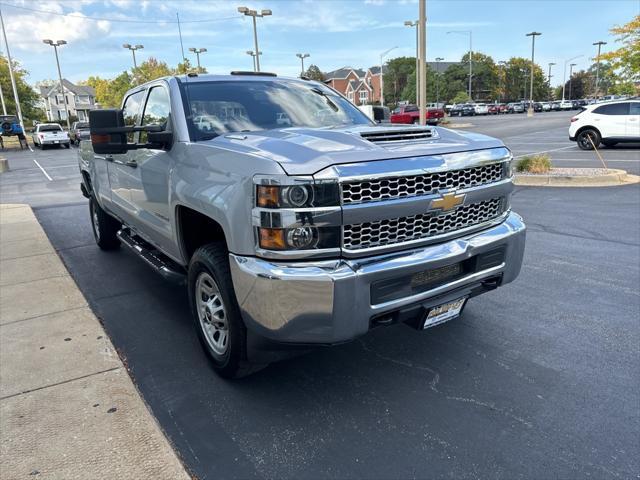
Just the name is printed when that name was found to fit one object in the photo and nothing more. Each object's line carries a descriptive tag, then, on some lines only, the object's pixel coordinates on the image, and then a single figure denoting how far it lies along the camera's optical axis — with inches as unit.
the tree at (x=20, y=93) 2199.8
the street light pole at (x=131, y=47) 1974.7
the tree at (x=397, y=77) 4375.0
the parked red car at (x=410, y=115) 1212.5
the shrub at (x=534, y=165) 460.1
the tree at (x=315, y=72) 4141.2
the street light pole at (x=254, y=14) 1125.1
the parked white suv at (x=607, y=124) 661.9
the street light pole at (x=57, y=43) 1853.3
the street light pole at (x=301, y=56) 2610.7
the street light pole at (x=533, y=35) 2422.5
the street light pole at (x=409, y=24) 1705.0
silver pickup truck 101.0
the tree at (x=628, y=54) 1056.5
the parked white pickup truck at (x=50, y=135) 1341.0
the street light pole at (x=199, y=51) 1706.4
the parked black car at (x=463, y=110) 2559.1
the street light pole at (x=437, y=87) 3698.1
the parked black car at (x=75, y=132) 1283.7
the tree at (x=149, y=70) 2570.1
